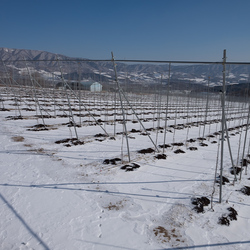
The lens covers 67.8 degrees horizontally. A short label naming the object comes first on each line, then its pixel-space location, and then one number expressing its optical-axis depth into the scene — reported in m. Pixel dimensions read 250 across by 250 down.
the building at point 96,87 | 44.06
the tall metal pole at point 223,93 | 2.61
